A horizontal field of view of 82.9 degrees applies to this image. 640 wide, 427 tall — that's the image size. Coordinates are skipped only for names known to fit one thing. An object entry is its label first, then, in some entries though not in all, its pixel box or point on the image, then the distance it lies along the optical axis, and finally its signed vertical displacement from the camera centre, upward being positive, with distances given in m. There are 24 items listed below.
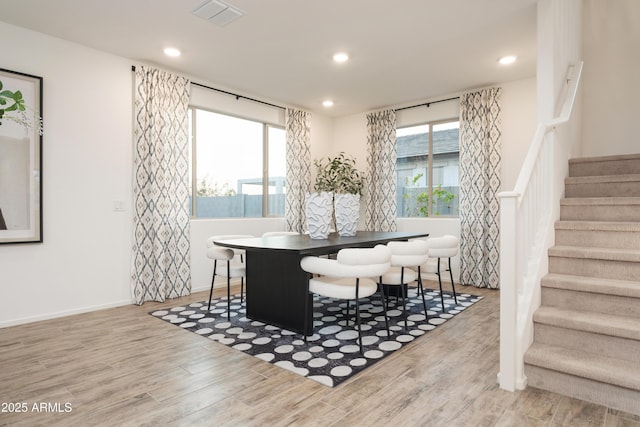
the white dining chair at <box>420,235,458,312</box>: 3.56 -0.43
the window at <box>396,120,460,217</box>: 5.37 +0.58
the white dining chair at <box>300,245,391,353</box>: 2.49 -0.44
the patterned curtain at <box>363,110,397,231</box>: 5.79 +0.56
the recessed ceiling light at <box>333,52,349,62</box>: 3.96 +1.66
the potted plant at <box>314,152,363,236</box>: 6.11 +0.53
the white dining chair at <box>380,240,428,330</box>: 2.96 -0.40
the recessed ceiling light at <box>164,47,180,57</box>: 3.79 +1.64
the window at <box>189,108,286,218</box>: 4.80 +0.57
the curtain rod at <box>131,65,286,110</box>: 4.64 +1.57
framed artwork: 3.22 +0.34
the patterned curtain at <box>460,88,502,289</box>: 4.77 +0.24
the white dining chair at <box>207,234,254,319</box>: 3.40 -0.54
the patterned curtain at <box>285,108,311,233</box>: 5.75 +0.64
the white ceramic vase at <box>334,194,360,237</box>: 3.71 -0.06
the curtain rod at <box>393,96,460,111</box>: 5.30 +1.57
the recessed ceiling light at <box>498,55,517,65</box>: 4.02 +1.66
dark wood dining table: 2.85 -0.58
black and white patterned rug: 2.41 -1.05
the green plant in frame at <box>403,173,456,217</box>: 5.40 +0.13
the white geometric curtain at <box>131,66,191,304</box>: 4.05 +0.21
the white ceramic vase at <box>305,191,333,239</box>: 3.38 -0.05
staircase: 1.87 -0.60
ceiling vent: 2.96 +1.64
